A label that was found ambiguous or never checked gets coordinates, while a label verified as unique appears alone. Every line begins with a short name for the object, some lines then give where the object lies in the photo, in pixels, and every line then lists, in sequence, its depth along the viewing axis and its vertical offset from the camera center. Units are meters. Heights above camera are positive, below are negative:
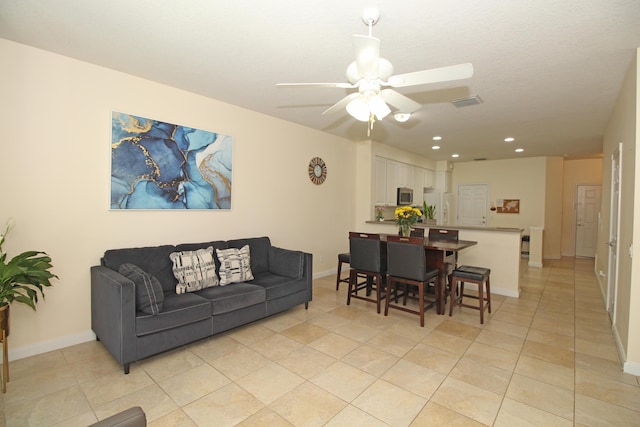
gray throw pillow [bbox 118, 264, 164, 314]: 2.53 -0.73
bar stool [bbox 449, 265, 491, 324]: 3.62 -0.82
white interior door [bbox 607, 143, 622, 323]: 3.34 -0.26
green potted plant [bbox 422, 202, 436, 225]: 6.21 -0.13
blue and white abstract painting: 3.14 +0.45
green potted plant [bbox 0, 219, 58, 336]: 2.14 -0.54
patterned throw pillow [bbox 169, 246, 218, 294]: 3.16 -0.67
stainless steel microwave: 7.05 +0.31
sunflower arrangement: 4.16 -0.09
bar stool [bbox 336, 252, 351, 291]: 4.60 -0.78
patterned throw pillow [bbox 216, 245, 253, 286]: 3.47 -0.68
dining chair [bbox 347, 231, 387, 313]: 3.95 -0.65
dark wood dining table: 3.69 -0.62
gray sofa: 2.45 -0.90
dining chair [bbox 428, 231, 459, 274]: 4.12 -0.40
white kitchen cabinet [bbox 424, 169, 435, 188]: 8.38 +0.87
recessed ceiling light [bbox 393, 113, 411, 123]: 3.58 +1.09
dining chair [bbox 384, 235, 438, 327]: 3.49 -0.65
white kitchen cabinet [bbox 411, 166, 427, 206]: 7.83 +0.64
